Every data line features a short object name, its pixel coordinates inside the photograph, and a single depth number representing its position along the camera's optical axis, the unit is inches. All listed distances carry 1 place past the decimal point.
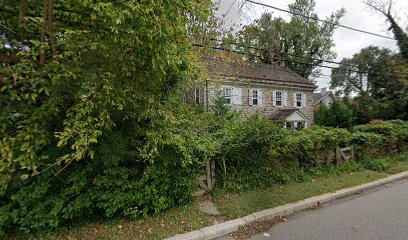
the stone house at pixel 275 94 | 659.4
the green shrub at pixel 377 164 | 275.4
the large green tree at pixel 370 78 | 633.0
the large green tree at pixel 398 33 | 578.9
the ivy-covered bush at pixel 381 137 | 301.9
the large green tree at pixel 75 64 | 97.0
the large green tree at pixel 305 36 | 982.4
